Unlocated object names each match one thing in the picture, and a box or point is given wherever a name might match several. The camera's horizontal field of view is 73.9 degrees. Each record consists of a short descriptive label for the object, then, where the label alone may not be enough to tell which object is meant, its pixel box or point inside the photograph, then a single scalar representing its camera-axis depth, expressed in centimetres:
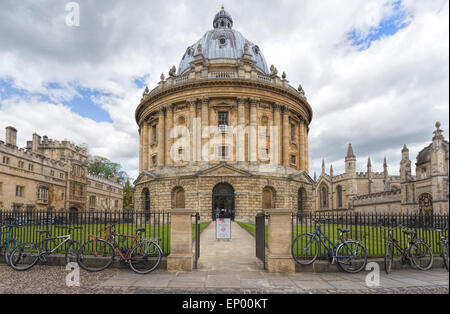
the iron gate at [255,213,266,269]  902
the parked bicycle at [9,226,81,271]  876
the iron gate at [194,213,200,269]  897
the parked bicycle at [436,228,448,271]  869
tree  6800
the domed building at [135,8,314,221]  3036
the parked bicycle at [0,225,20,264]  913
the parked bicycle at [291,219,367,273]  834
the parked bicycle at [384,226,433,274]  848
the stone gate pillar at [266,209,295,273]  838
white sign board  1394
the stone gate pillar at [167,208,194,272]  847
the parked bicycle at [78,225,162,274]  835
